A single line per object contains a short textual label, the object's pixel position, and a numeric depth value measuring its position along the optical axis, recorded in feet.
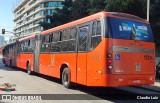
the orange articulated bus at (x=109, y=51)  33.06
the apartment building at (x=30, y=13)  320.60
